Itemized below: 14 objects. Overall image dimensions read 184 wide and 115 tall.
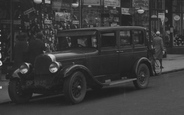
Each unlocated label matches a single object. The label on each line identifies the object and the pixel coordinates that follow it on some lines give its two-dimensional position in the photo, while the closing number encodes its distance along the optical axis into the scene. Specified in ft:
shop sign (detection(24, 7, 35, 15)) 51.57
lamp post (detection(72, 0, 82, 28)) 59.62
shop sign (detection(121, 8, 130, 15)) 68.58
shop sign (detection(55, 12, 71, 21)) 56.24
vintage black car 28.86
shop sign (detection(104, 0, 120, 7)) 65.00
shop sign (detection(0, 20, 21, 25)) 49.20
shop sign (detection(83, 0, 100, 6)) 61.41
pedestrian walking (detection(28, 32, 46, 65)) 35.24
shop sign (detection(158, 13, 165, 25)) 82.31
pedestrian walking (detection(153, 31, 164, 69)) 52.75
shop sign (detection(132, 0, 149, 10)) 72.39
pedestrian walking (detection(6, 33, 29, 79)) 39.75
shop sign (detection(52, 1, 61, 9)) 55.67
